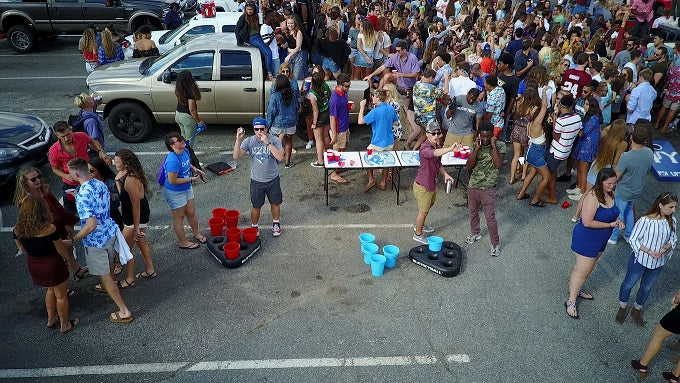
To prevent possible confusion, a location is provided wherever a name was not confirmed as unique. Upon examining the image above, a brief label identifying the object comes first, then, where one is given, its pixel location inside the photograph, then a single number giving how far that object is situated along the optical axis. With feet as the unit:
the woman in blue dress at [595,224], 16.78
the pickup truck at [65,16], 48.55
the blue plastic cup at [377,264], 20.10
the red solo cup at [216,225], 21.90
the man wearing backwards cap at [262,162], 20.47
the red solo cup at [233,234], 21.54
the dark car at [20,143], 25.18
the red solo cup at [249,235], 21.63
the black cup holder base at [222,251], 20.59
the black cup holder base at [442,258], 20.36
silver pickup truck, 30.32
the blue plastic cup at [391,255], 20.61
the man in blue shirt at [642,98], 28.12
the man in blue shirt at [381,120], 25.00
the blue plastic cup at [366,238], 21.34
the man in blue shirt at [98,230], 15.99
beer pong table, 24.84
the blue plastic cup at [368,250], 20.54
